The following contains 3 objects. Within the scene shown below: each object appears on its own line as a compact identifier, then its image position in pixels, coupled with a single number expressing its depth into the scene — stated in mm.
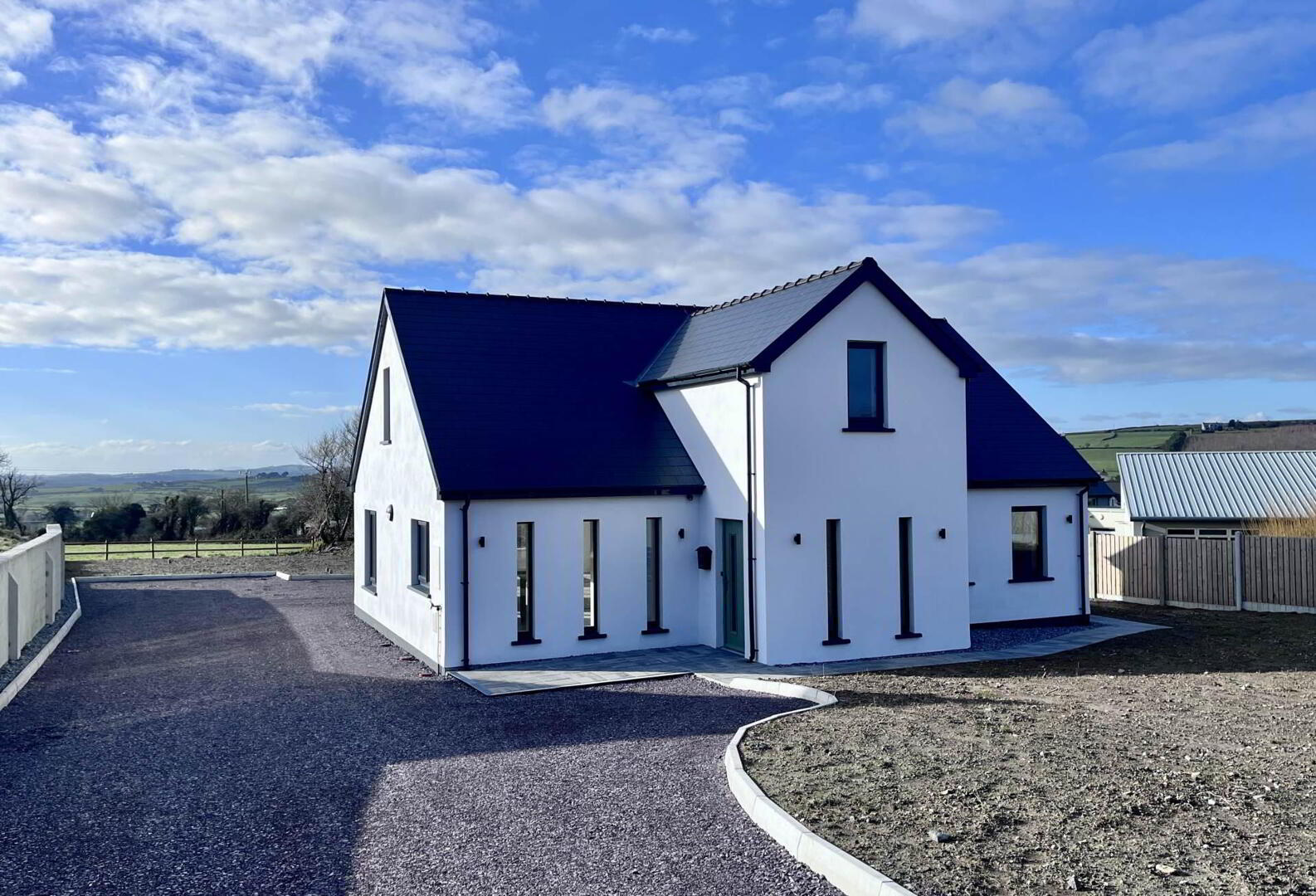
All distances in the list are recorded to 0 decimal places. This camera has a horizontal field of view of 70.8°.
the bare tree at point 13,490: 49938
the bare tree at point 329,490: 36906
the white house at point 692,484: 13617
